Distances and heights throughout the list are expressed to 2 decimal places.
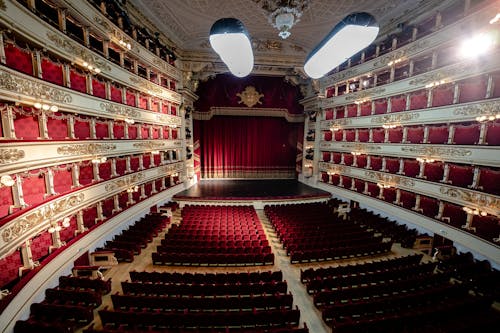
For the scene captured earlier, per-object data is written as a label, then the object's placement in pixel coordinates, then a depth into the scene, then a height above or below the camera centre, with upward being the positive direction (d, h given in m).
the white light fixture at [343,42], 5.30 +2.94
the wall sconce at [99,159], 8.23 -0.73
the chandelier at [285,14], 6.87 +4.33
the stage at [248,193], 14.10 -3.72
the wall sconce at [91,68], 7.63 +2.73
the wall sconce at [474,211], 7.75 -2.54
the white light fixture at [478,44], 7.52 +3.66
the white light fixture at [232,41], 5.57 +2.82
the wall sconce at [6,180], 4.80 -0.93
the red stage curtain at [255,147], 20.73 -0.47
